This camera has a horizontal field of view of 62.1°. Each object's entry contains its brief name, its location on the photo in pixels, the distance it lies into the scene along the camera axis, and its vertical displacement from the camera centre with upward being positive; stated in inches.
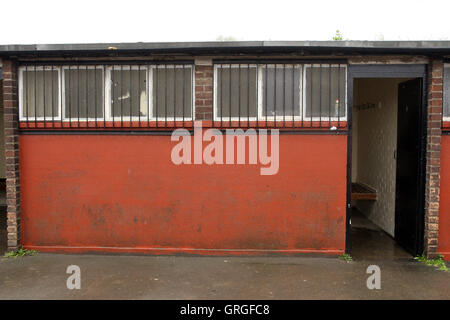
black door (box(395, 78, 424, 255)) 228.1 -12.8
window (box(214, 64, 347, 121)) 228.4 +34.8
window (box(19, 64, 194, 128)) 231.8 +35.6
